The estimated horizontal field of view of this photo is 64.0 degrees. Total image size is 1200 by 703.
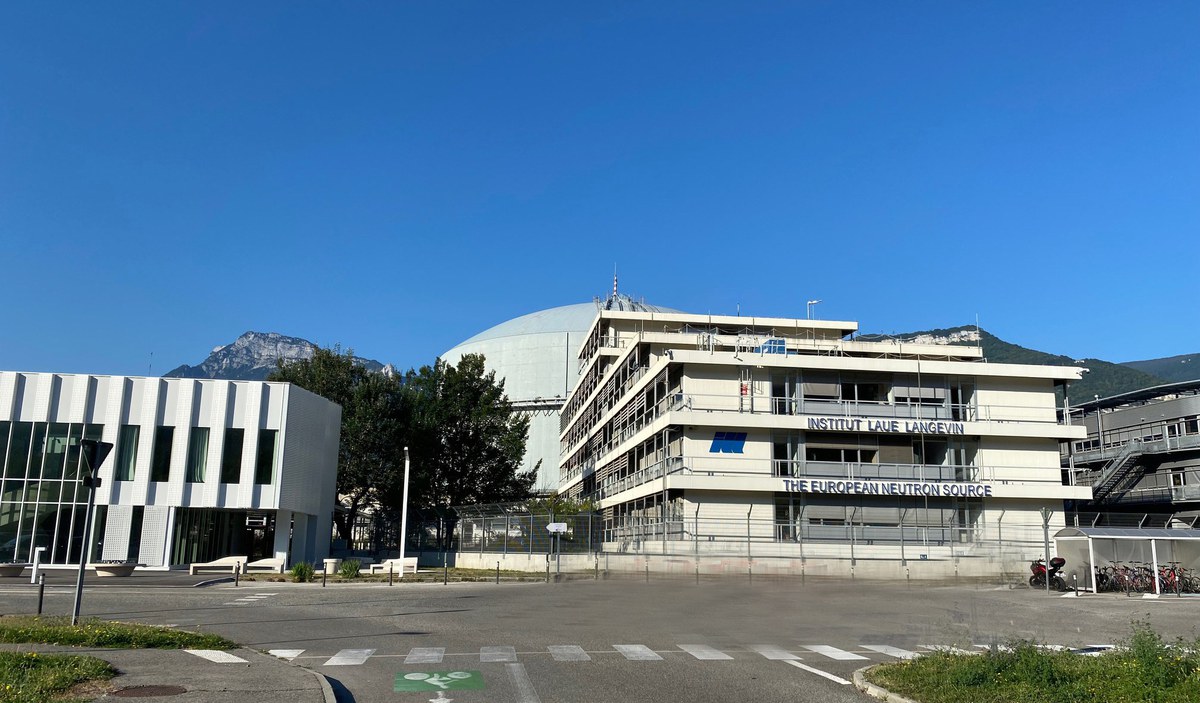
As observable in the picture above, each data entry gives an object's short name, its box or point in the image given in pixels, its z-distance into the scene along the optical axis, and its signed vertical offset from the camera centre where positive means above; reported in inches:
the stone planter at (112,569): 1364.4 -77.8
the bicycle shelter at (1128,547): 1331.2 -18.2
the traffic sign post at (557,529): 1539.1 -9.6
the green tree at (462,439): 2618.1 +225.8
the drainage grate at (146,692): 383.2 -71.0
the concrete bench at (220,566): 1605.6 -84.8
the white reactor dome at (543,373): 3737.7 +578.5
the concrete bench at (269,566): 1785.2 -89.0
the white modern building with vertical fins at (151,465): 1774.1 +94.6
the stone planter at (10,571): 1379.2 -82.6
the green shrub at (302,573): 1396.4 -78.6
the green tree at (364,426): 2573.8 +247.2
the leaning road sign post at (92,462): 656.4 +35.8
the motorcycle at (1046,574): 1337.4 -58.8
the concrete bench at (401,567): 1680.6 -84.6
